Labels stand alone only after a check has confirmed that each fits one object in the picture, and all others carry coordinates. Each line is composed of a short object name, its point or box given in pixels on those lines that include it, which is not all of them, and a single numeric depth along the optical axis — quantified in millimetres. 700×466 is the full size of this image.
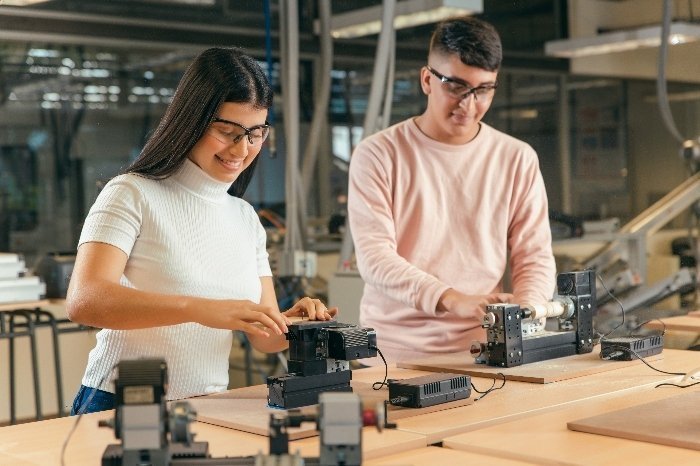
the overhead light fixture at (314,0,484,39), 4730
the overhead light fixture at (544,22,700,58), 5660
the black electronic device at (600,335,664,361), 2570
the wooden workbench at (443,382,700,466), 1583
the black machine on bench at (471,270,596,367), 2432
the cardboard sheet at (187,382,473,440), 1793
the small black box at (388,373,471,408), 1975
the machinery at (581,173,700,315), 5441
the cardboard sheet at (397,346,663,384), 2344
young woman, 2008
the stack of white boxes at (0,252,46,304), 4785
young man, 2695
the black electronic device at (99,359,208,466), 1252
